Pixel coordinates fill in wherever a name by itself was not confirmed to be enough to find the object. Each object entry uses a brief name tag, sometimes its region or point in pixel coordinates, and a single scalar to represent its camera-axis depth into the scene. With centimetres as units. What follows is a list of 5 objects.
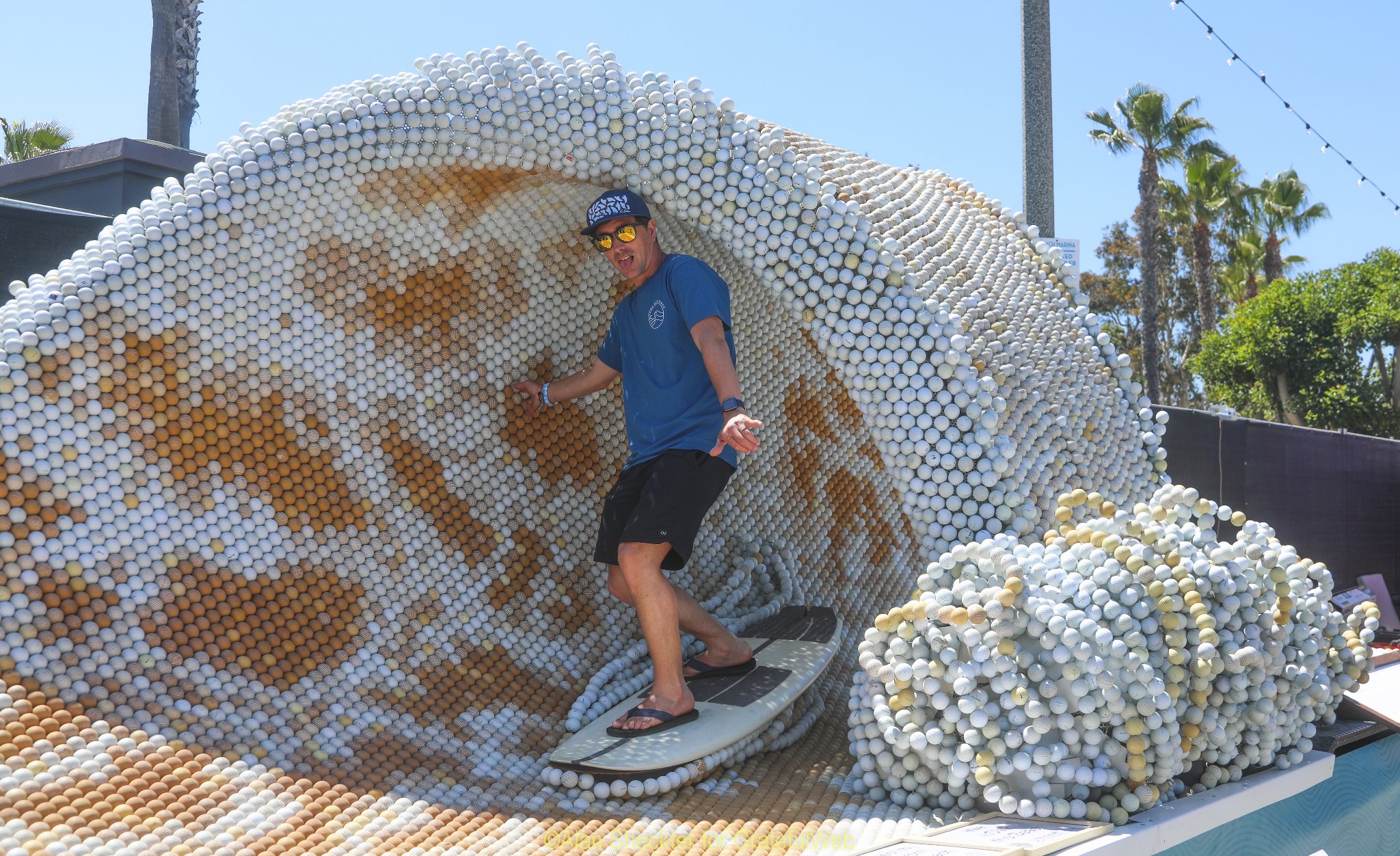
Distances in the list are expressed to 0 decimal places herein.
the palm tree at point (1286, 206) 2012
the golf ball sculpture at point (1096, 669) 238
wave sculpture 243
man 274
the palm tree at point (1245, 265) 2119
